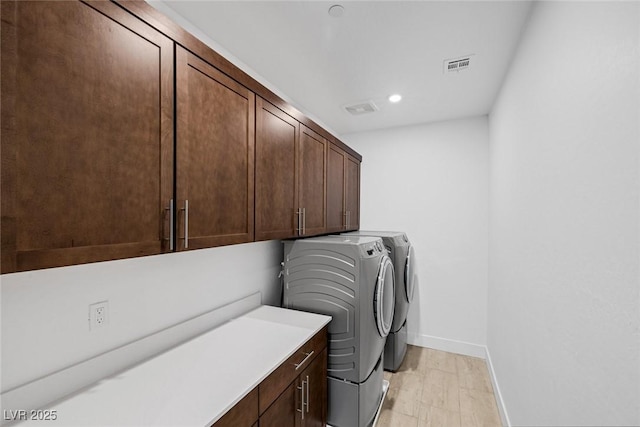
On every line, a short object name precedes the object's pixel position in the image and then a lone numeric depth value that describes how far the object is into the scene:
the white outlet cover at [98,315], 1.18
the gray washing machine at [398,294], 2.75
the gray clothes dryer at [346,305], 1.90
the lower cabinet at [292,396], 1.14
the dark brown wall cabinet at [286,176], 1.69
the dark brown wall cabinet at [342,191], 2.66
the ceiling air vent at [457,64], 2.01
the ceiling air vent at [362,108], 2.81
